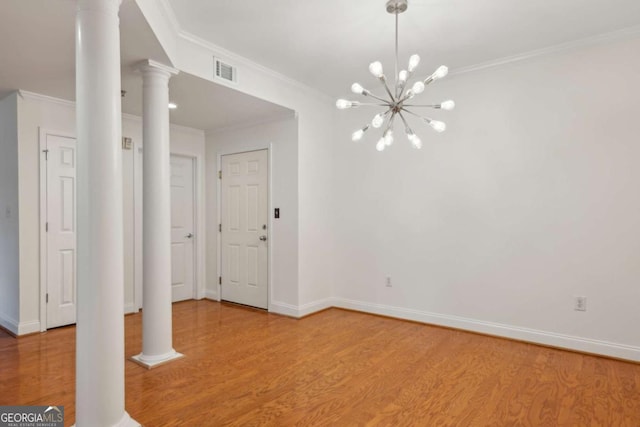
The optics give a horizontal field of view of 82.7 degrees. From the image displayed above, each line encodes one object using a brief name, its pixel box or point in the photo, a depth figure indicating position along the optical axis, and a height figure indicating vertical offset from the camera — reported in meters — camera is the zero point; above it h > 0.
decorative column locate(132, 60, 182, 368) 2.93 +0.03
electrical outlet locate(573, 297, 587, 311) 3.24 -0.82
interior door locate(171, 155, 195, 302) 5.05 -0.19
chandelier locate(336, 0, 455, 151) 2.40 +0.84
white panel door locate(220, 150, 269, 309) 4.73 -0.18
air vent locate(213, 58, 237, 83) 3.36 +1.36
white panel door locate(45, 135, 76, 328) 3.88 -0.18
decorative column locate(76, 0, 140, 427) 1.86 +0.04
